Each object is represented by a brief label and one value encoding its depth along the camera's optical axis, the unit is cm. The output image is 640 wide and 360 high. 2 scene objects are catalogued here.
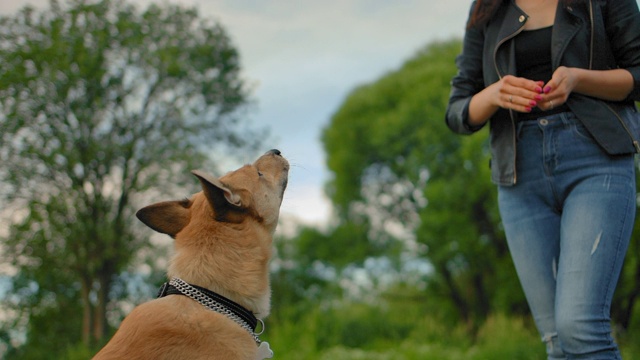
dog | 309
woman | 308
